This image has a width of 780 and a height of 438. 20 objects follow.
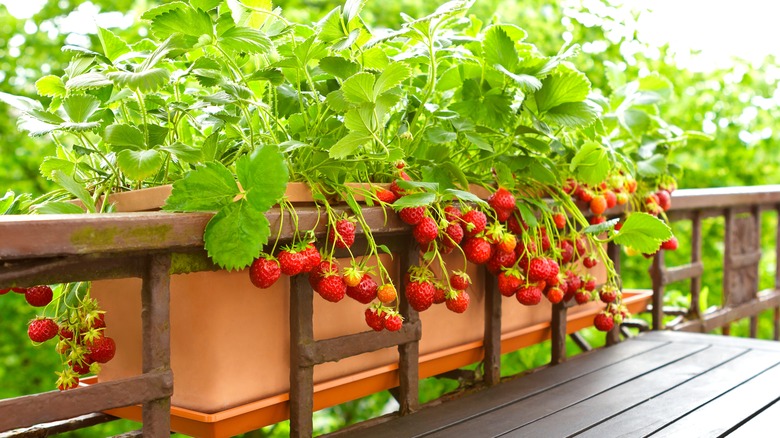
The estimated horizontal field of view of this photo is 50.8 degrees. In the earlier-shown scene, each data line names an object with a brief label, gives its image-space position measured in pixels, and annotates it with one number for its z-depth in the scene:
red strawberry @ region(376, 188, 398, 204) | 1.17
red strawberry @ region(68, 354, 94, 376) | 1.03
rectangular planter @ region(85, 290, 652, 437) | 1.06
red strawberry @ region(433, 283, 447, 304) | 1.20
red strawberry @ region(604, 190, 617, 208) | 1.58
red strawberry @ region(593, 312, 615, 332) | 1.56
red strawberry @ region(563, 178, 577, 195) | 1.52
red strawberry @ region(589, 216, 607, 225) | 1.59
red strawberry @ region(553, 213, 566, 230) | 1.43
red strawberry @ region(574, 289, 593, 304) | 1.49
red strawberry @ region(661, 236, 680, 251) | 1.66
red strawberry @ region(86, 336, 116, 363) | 1.03
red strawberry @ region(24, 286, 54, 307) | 1.05
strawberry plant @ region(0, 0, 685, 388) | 0.97
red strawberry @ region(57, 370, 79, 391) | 0.99
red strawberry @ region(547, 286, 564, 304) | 1.39
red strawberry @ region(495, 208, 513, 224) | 1.31
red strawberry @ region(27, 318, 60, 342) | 1.01
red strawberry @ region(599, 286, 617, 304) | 1.56
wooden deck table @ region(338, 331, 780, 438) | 1.20
